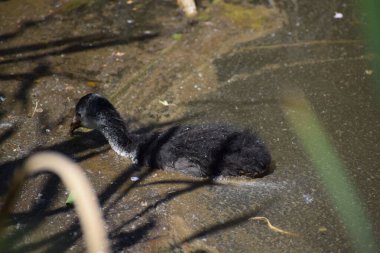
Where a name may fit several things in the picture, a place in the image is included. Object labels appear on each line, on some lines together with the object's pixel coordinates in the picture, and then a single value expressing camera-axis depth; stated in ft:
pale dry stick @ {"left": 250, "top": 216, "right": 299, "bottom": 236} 29.58
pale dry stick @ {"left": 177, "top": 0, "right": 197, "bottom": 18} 49.55
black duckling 32.58
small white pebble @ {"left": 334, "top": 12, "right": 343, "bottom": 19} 48.47
